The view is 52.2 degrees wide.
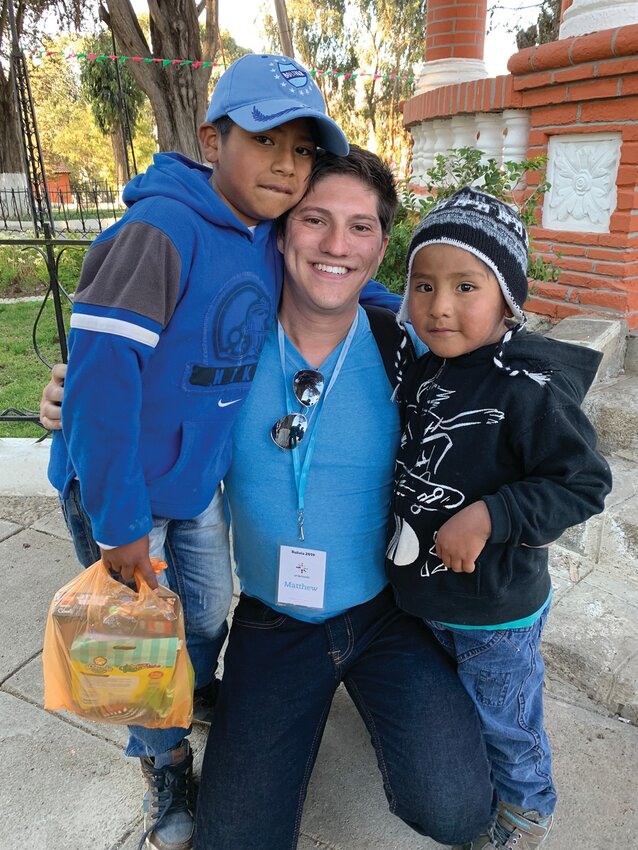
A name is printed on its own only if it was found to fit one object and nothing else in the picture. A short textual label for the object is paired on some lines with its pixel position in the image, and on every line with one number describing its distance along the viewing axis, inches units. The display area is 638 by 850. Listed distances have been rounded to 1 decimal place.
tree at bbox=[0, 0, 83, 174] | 725.9
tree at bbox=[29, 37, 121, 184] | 1198.6
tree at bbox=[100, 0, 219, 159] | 327.0
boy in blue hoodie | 53.2
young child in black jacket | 53.1
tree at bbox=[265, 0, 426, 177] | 1193.4
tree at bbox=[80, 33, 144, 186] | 1120.8
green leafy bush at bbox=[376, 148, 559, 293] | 129.6
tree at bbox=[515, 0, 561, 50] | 580.1
